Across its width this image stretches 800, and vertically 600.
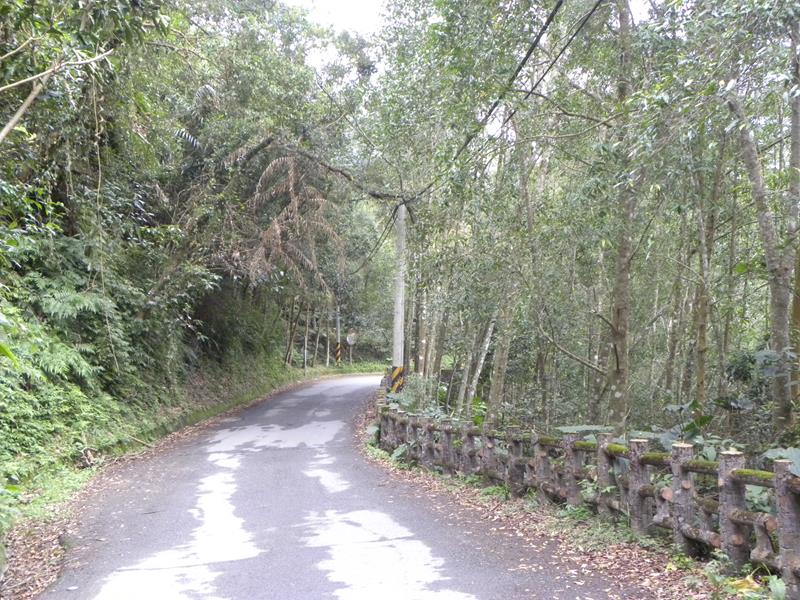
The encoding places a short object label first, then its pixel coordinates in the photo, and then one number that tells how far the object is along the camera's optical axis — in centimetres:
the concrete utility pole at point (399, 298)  1647
